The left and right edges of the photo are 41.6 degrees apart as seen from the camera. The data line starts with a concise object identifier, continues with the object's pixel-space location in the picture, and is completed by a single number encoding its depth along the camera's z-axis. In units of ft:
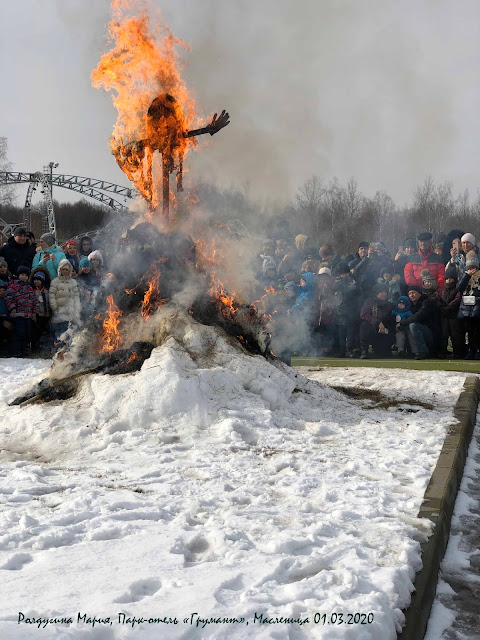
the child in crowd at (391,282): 44.27
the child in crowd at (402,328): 43.24
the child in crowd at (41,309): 43.75
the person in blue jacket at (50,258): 44.98
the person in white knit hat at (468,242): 41.57
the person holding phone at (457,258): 43.03
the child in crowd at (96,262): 42.63
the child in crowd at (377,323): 43.68
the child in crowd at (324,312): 43.09
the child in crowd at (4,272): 43.93
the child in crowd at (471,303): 40.42
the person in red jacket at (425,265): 43.96
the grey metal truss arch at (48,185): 142.92
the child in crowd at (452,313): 41.73
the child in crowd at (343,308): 44.01
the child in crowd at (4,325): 43.42
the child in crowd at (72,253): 45.74
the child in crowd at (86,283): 41.45
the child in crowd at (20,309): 43.37
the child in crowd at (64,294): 42.14
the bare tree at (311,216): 120.47
